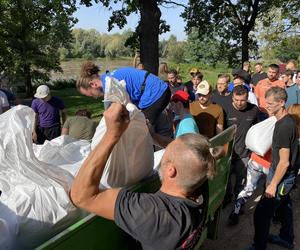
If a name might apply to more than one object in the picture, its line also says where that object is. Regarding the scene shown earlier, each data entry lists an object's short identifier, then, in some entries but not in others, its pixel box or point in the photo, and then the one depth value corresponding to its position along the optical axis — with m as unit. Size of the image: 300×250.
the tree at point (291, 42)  13.35
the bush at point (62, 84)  21.36
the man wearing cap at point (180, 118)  2.25
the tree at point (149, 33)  7.04
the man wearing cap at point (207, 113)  3.05
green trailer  1.10
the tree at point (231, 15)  10.65
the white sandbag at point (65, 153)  1.81
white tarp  1.24
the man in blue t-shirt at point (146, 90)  2.38
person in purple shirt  4.14
